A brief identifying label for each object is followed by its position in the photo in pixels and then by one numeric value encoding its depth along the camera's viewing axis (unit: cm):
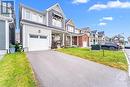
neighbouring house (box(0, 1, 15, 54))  716
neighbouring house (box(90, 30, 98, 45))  2414
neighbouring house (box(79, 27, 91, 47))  1762
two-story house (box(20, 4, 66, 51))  902
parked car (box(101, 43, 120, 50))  1249
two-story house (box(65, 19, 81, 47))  1513
